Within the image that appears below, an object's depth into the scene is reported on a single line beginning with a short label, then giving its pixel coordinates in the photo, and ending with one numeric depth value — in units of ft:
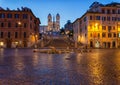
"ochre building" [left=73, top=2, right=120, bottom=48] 94.79
